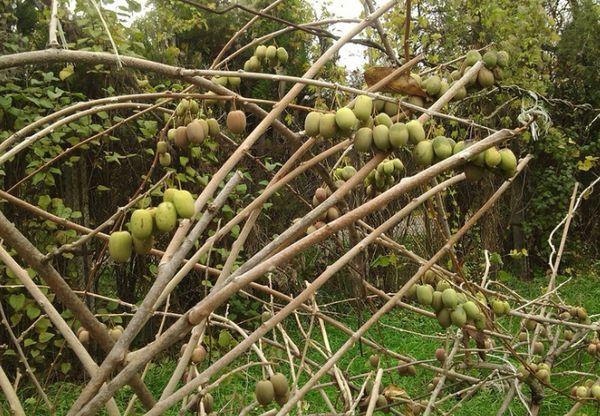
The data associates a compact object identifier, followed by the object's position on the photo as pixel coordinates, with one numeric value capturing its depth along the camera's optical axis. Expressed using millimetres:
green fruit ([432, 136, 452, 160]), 818
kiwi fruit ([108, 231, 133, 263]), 695
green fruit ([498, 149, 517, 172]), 819
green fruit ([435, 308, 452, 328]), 1184
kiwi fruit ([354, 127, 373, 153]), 788
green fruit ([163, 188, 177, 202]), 707
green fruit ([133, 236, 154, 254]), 685
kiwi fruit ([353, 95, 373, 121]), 813
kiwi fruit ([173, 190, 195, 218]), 693
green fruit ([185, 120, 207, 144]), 983
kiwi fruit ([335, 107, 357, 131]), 795
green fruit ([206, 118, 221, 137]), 1078
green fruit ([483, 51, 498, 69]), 991
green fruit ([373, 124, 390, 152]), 776
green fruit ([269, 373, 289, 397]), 1002
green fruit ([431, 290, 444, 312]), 1180
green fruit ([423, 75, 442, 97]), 927
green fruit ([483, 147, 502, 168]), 796
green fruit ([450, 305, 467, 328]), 1158
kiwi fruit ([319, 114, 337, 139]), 814
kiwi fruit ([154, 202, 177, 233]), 667
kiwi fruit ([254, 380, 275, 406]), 975
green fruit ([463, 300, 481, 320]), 1174
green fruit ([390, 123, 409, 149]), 763
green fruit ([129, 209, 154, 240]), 663
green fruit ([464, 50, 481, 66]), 1039
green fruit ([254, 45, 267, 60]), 1335
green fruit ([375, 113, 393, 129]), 812
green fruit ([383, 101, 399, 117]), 879
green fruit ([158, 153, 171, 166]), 1334
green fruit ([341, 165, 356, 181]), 1329
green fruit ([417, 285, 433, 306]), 1167
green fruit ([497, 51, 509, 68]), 998
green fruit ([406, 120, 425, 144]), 795
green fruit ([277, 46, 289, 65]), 1327
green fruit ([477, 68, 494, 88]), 993
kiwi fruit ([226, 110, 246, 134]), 983
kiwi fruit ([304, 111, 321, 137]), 839
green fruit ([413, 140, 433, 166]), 814
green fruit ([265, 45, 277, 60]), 1321
